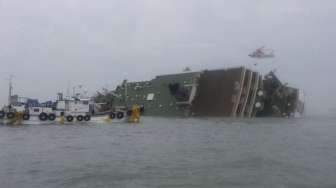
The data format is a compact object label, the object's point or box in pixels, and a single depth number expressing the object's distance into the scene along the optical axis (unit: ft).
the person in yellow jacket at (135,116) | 157.28
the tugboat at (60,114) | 141.18
